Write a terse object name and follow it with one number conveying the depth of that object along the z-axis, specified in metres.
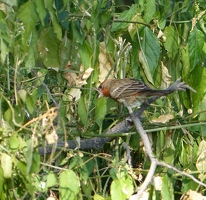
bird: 7.47
